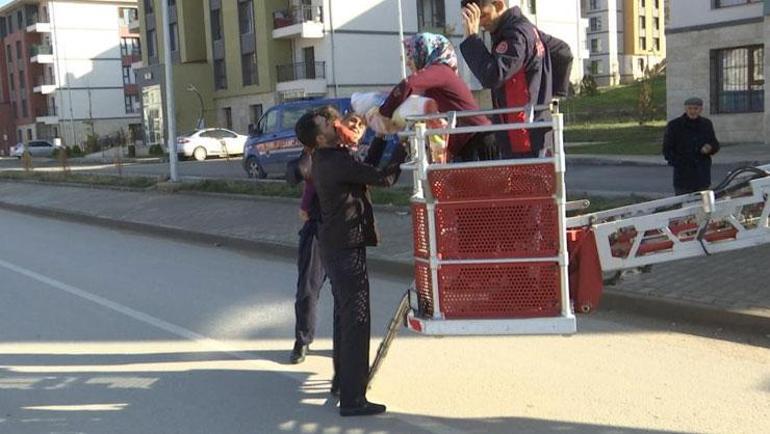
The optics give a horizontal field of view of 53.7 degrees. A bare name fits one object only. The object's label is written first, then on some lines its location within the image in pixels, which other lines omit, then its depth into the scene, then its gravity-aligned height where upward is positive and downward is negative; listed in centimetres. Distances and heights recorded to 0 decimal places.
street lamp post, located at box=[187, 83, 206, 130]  5170 +331
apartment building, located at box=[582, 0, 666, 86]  8375 +1065
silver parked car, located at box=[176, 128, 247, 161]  3744 +31
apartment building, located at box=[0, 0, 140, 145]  7369 +896
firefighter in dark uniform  418 +41
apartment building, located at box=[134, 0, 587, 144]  4612 +619
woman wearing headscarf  427 +29
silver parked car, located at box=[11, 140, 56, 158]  6275 +79
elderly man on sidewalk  827 -21
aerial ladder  386 -56
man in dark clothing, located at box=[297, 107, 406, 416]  469 -67
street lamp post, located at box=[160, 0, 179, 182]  1878 +139
